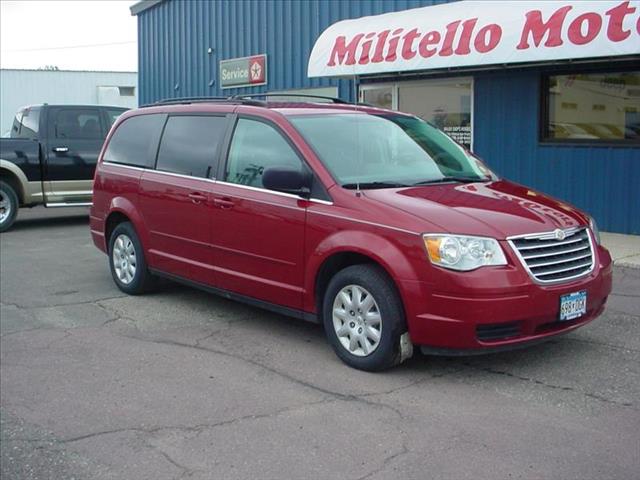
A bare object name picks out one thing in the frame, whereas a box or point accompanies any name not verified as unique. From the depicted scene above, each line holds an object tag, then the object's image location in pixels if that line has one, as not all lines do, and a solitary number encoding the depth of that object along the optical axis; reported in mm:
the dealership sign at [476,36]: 9383
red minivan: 4891
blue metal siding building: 10875
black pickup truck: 12891
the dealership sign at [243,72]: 16516
